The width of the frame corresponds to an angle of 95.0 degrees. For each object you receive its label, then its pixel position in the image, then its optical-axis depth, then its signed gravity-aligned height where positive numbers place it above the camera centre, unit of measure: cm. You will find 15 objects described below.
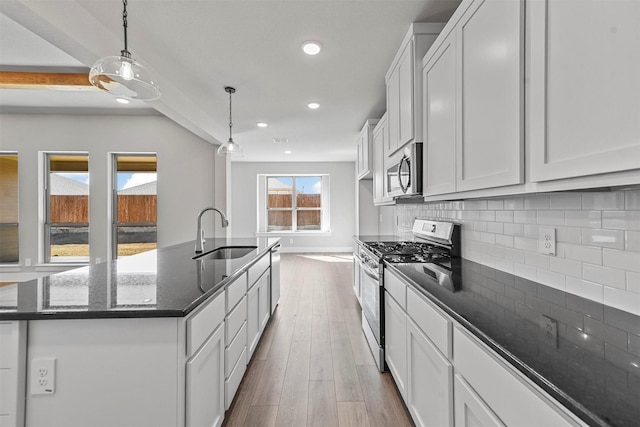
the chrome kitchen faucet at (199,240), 256 -23
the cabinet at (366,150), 412 +97
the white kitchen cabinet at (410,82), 207 +102
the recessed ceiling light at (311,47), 237 +139
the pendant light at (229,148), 353 +80
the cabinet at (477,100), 112 +55
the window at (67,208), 489 +11
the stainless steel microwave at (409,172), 210 +33
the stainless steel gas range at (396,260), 201 -31
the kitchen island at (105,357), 105 -53
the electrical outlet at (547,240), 130 -11
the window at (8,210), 474 +7
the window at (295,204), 829 +31
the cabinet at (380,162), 322 +64
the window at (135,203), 501 +20
